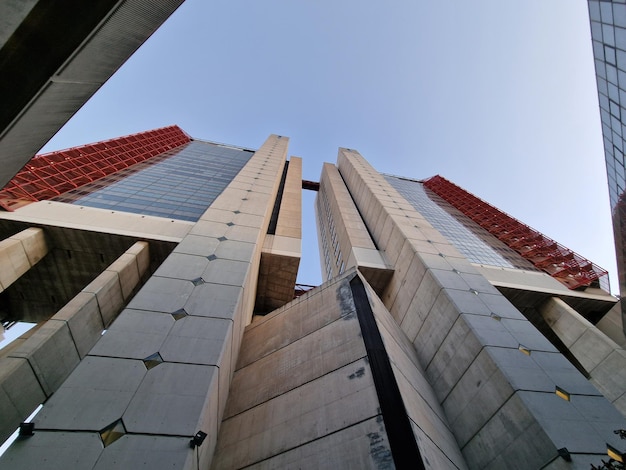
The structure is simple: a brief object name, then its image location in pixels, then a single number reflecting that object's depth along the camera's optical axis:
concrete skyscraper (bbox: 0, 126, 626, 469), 6.15
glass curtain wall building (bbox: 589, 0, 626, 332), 12.05
